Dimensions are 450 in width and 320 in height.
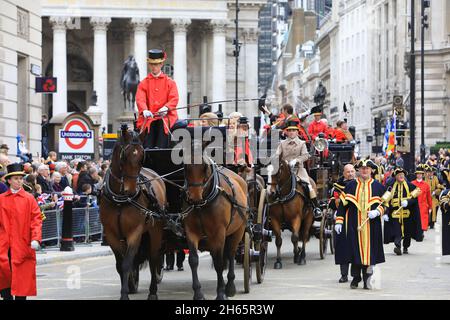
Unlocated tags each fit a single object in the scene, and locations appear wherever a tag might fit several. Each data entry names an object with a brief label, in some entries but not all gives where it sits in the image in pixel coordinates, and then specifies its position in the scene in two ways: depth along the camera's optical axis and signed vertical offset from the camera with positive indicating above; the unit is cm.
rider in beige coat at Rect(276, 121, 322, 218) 2120 +15
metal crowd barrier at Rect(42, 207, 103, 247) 2512 -137
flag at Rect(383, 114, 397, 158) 4900 +84
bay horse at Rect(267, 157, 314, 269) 2091 -72
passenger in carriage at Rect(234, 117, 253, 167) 1798 +20
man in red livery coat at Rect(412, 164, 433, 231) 2984 -89
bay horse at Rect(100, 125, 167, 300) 1528 -55
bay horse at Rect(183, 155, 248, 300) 1534 -66
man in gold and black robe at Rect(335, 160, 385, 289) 1767 -90
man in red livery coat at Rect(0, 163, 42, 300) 1389 -88
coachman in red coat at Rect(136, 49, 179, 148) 1669 +80
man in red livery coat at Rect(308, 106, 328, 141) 2695 +69
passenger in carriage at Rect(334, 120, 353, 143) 2845 +58
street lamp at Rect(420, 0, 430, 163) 5453 +309
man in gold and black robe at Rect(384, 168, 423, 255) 2498 -111
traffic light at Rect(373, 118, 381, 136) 5397 +136
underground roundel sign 3095 +53
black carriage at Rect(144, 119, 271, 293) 1602 -49
